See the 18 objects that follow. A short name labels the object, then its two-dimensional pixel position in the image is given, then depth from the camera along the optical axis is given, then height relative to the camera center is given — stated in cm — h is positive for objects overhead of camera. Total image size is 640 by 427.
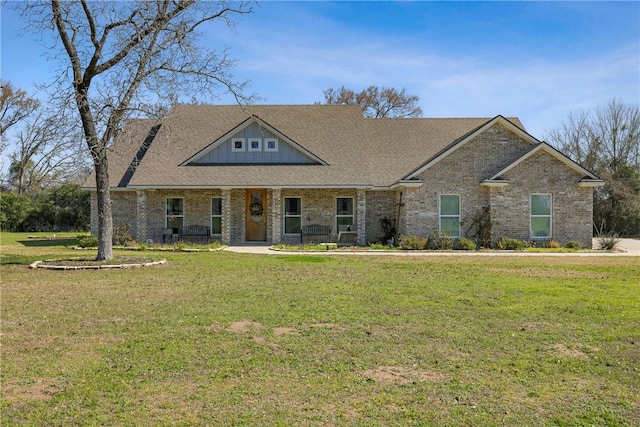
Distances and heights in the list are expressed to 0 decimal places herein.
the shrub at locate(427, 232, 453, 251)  2098 -117
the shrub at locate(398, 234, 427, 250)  2077 -119
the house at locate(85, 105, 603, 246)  2208 +160
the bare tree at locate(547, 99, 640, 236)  3225 +354
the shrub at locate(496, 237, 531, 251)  2111 -127
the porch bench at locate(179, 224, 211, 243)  2356 -86
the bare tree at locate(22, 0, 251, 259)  1476 +460
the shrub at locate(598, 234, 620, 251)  2156 -127
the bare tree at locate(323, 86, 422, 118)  4659 +1069
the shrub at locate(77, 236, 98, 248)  2078 -113
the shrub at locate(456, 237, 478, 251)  2095 -129
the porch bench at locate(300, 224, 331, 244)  2362 -77
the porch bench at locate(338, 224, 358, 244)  2356 -74
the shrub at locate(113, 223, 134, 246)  2164 -95
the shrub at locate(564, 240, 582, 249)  2138 -133
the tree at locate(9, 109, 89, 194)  4916 +485
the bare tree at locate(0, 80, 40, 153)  4528 +1046
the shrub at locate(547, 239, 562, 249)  2156 -131
